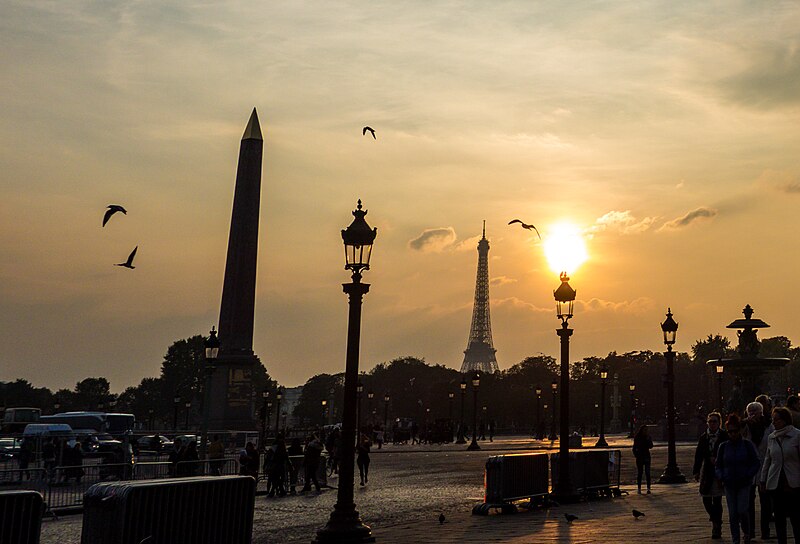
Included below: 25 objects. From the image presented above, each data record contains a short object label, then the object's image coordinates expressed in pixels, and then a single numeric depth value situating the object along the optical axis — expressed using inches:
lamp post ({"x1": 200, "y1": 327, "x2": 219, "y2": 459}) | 1134.5
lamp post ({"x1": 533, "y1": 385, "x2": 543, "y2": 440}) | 3333.2
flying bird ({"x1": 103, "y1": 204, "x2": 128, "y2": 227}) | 1098.9
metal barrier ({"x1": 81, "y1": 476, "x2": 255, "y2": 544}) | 391.5
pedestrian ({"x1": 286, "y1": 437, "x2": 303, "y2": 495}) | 1236.3
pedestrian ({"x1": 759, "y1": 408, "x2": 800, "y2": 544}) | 474.0
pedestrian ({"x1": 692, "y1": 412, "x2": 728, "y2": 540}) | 585.3
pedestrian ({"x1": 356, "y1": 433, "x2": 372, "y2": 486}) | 1326.0
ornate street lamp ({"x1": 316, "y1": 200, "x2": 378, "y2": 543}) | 615.8
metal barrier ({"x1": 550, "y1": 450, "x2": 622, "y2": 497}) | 946.1
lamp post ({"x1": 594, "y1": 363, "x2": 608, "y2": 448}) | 2351.1
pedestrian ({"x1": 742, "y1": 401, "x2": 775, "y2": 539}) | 571.8
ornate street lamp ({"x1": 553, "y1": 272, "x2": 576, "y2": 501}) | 889.3
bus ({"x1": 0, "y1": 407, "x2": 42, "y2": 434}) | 2861.7
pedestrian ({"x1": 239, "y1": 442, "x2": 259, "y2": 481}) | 1137.2
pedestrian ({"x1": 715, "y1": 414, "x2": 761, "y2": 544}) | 524.4
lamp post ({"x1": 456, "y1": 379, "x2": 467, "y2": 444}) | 3119.1
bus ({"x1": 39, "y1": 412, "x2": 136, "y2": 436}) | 2662.4
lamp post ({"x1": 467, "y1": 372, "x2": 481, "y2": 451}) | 2491.1
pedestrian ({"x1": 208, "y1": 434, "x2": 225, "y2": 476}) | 1165.7
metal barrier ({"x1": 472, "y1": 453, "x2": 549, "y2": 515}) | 824.9
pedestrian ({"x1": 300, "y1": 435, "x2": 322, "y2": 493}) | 1229.1
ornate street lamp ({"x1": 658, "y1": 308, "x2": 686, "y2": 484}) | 1190.9
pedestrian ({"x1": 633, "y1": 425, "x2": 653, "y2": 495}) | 1044.5
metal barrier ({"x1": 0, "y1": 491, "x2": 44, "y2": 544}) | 360.8
